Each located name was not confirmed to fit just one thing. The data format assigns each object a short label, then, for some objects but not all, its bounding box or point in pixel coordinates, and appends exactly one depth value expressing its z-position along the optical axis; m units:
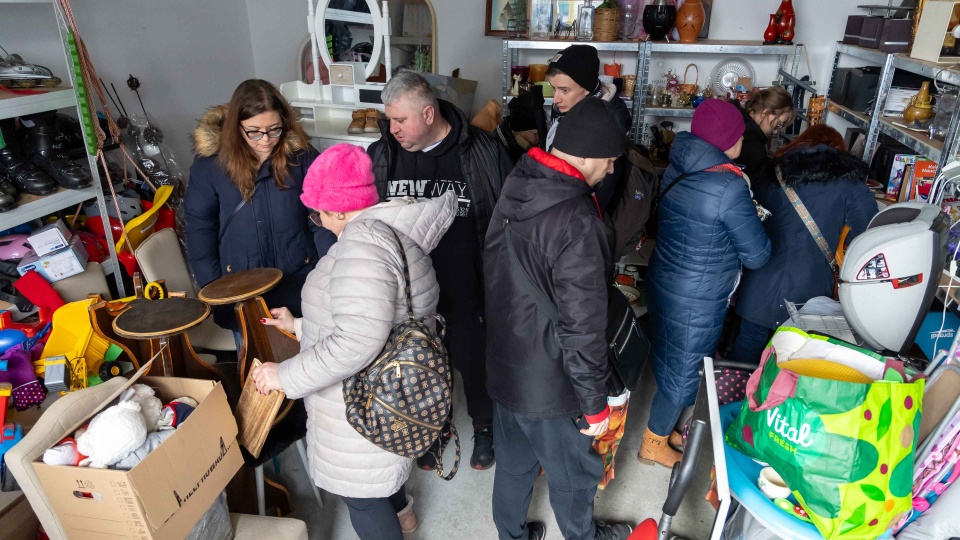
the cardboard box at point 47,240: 2.25
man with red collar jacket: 1.50
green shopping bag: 1.15
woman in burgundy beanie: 1.97
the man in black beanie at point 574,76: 2.51
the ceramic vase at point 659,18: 3.68
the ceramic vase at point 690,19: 3.72
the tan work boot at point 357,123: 3.42
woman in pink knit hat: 1.40
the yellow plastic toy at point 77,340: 1.86
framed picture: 4.24
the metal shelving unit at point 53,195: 2.10
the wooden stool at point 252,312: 1.78
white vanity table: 3.38
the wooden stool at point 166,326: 1.64
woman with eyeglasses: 2.15
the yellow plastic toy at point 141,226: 2.64
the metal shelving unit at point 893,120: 2.05
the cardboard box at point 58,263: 2.24
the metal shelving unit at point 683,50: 3.67
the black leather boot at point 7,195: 2.11
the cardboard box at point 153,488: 1.30
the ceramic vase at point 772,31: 3.69
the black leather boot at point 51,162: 2.36
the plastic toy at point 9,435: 1.61
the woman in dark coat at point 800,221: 2.13
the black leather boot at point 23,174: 2.25
